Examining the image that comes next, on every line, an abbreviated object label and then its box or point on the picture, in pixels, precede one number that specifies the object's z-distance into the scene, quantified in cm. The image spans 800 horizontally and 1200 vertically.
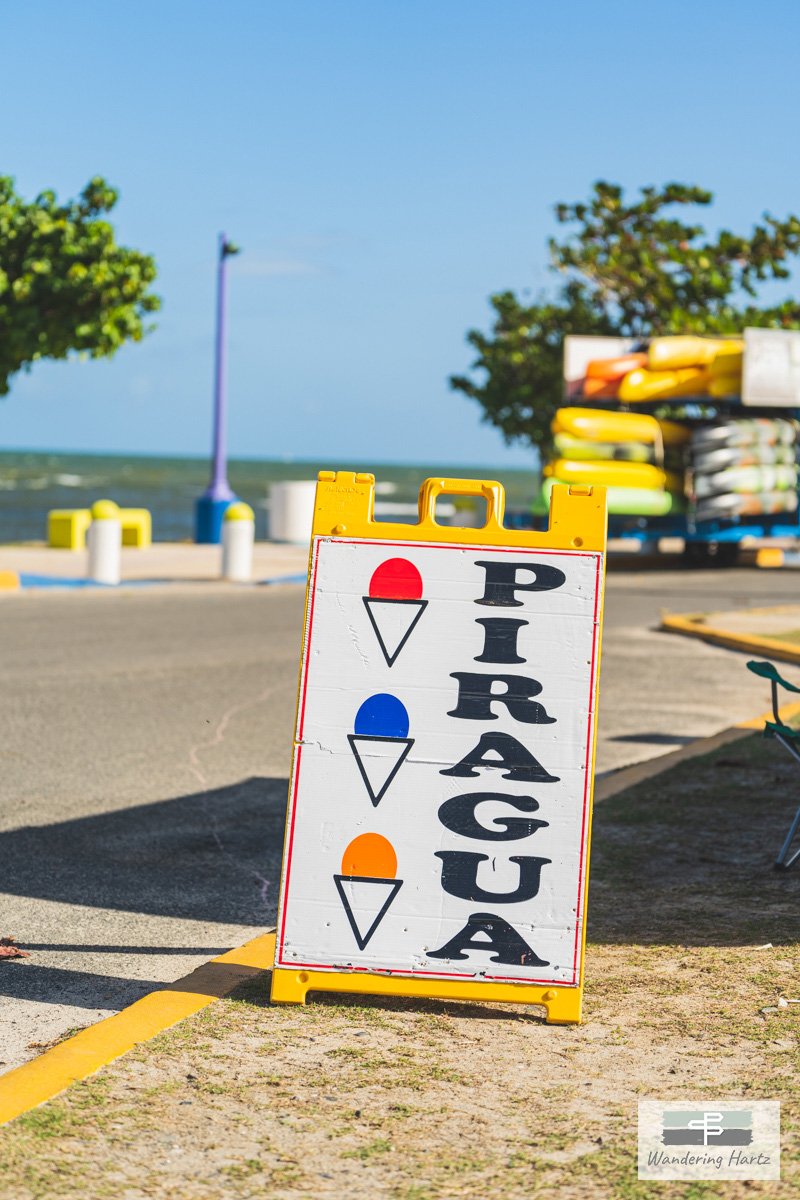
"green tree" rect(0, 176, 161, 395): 2077
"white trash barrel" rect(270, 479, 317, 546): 3048
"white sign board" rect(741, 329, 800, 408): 2588
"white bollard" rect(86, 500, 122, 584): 2016
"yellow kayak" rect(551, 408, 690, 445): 2509
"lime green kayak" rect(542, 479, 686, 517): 2542
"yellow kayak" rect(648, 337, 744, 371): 2658
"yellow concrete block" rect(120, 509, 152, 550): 2800
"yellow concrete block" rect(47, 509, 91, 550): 2695
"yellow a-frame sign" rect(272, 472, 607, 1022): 425
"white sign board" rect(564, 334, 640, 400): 2728
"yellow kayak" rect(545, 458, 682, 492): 2472
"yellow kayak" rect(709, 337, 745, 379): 2634
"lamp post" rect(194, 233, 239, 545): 2694
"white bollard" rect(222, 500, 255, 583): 2134
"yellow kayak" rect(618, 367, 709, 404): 2638
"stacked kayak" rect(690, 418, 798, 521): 2617
